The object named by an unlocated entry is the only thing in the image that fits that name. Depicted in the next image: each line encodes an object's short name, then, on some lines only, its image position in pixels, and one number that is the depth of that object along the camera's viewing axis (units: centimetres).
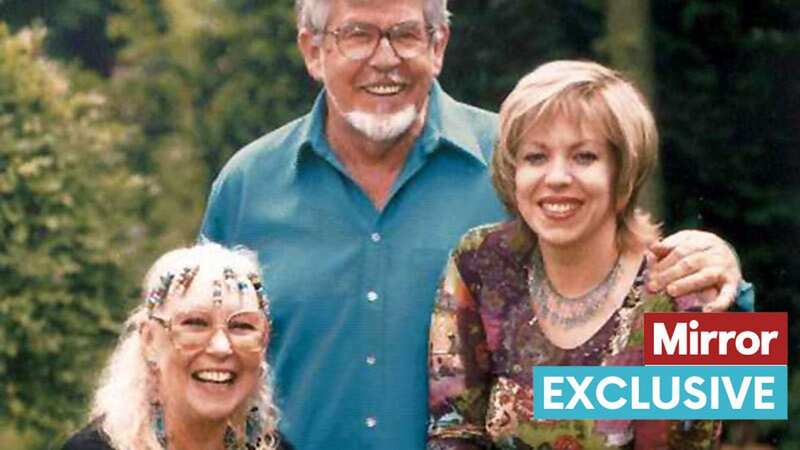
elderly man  420
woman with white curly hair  386
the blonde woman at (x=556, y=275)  375
